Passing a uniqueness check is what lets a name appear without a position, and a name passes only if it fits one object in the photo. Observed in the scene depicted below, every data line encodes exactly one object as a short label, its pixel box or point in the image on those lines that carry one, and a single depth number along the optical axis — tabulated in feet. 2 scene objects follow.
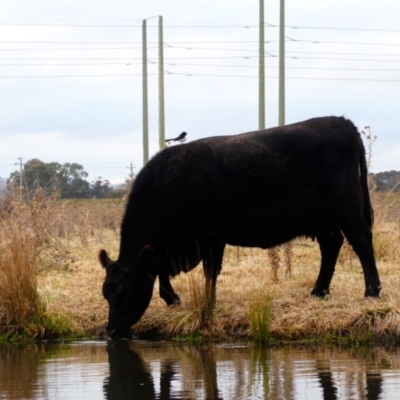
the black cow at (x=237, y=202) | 37.86
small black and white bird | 51.89
